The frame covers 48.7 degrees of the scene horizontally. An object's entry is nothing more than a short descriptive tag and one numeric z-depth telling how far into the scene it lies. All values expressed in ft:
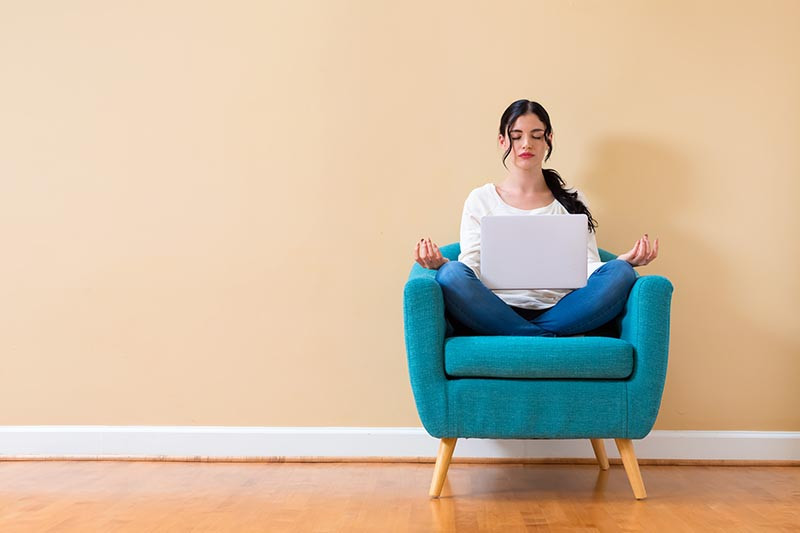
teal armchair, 8.13
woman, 8.60
